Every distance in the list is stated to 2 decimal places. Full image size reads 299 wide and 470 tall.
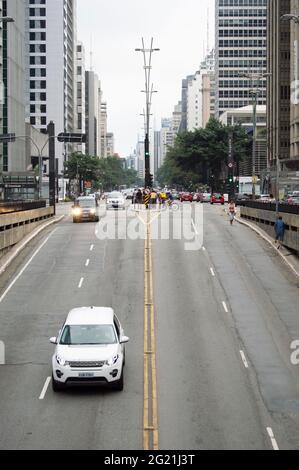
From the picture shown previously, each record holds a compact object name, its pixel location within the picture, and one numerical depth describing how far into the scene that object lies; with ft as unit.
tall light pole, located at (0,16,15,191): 355.56
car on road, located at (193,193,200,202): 317.81
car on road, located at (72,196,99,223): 178.29
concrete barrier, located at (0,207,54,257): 124.63
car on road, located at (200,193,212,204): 302.86
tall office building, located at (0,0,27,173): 350.23
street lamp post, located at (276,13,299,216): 106.32
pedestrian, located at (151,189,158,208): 241.92
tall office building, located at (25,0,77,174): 565.12
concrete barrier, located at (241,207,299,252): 121.86
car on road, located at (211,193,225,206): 290.56
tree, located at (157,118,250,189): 393.91
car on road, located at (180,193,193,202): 315.66
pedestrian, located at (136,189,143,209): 240.53
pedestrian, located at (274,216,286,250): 128.16
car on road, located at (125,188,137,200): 378.16
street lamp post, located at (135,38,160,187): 197.98
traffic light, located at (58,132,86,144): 251.19
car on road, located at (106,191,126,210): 226.79
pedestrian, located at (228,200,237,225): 167.10
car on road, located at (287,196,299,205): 200.85
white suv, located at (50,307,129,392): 55.67
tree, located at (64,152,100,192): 496.84
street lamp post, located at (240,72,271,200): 175.92
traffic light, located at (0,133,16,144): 232.61
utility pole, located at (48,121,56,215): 207.06
